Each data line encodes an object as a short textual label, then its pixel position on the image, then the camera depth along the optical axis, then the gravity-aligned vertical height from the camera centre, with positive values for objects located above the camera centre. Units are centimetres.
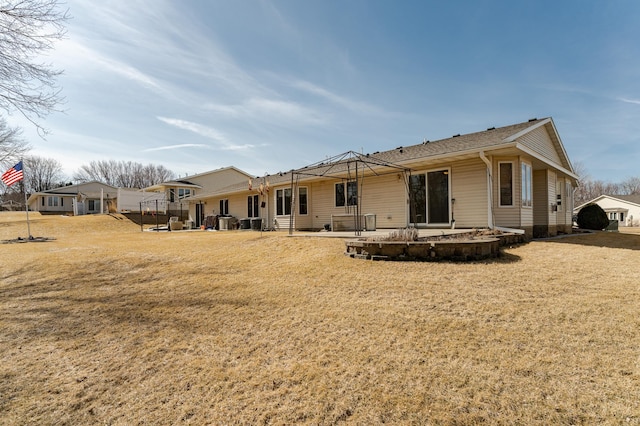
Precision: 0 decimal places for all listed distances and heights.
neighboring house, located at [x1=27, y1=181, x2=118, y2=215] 3703 +254
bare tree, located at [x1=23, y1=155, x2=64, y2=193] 5998 +878
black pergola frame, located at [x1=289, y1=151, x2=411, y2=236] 1033 +173
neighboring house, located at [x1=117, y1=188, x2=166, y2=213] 3033 +186
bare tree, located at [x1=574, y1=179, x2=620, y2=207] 5468 +406
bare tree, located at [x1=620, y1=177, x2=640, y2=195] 6084 +484
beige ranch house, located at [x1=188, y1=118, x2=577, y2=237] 976 +105
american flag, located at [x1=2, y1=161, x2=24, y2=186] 1397 +203
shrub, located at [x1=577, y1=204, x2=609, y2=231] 1527 -38
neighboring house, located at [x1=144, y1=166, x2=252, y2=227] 3014 +319
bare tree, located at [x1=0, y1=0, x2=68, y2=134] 702 +401
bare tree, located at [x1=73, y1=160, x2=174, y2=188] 6556 +956
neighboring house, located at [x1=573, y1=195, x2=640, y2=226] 3528 +33
